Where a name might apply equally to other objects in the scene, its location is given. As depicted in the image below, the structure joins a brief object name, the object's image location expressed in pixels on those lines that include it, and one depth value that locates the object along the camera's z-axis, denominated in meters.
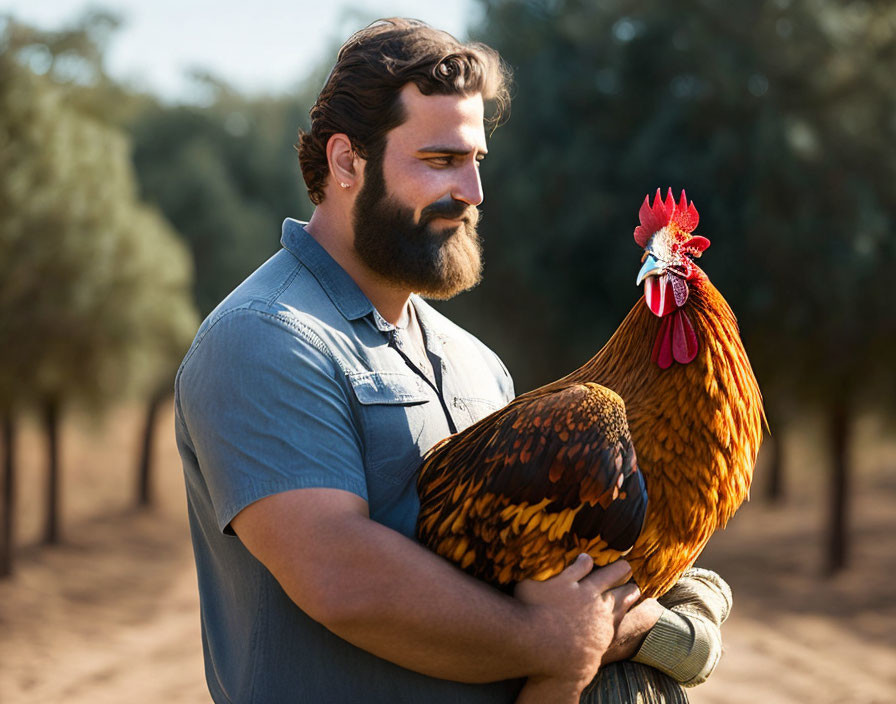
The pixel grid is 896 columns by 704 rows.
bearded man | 1.88
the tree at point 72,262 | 10.73
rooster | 2.06
